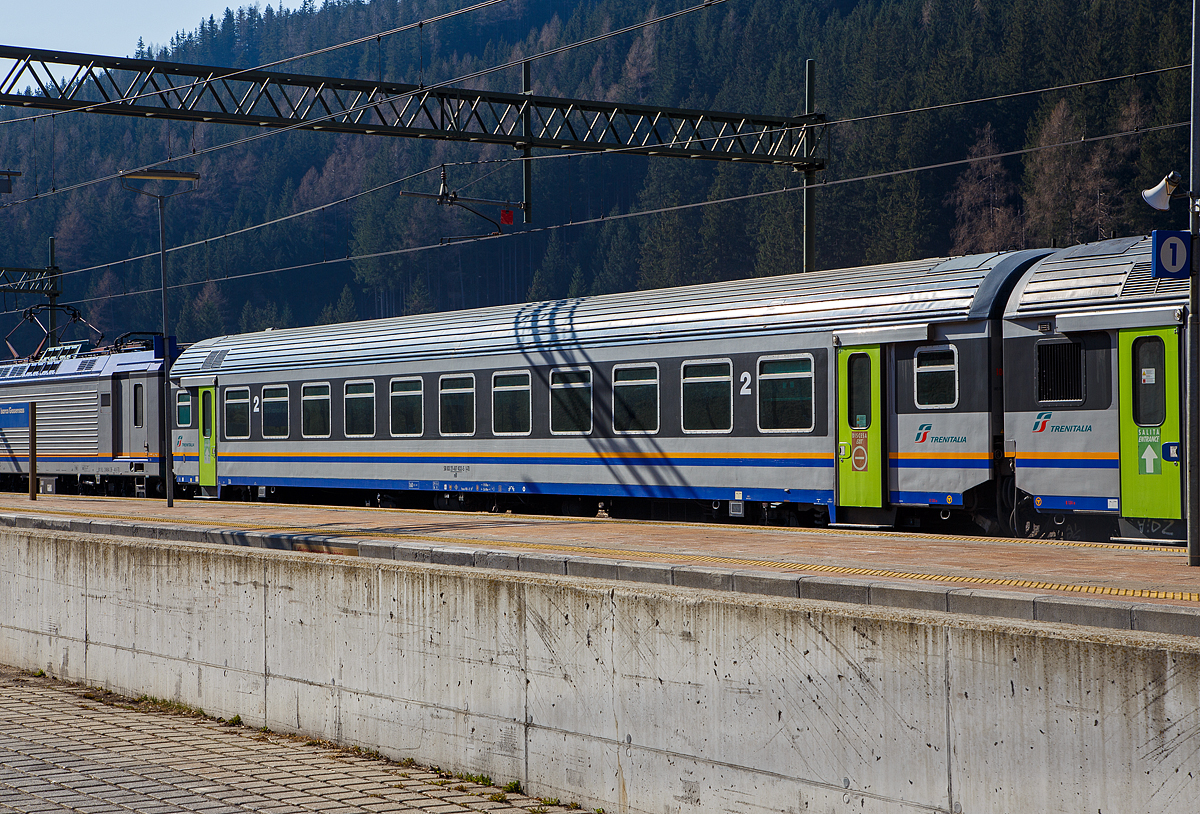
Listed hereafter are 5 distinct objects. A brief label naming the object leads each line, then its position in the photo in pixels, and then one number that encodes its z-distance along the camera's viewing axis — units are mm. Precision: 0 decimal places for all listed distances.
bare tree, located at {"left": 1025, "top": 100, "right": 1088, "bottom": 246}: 59094
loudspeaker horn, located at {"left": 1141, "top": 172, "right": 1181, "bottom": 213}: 10656
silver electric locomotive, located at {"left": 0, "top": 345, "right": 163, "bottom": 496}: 29062
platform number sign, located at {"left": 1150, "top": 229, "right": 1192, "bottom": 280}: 10305
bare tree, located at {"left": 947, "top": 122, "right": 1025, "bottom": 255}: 67125
